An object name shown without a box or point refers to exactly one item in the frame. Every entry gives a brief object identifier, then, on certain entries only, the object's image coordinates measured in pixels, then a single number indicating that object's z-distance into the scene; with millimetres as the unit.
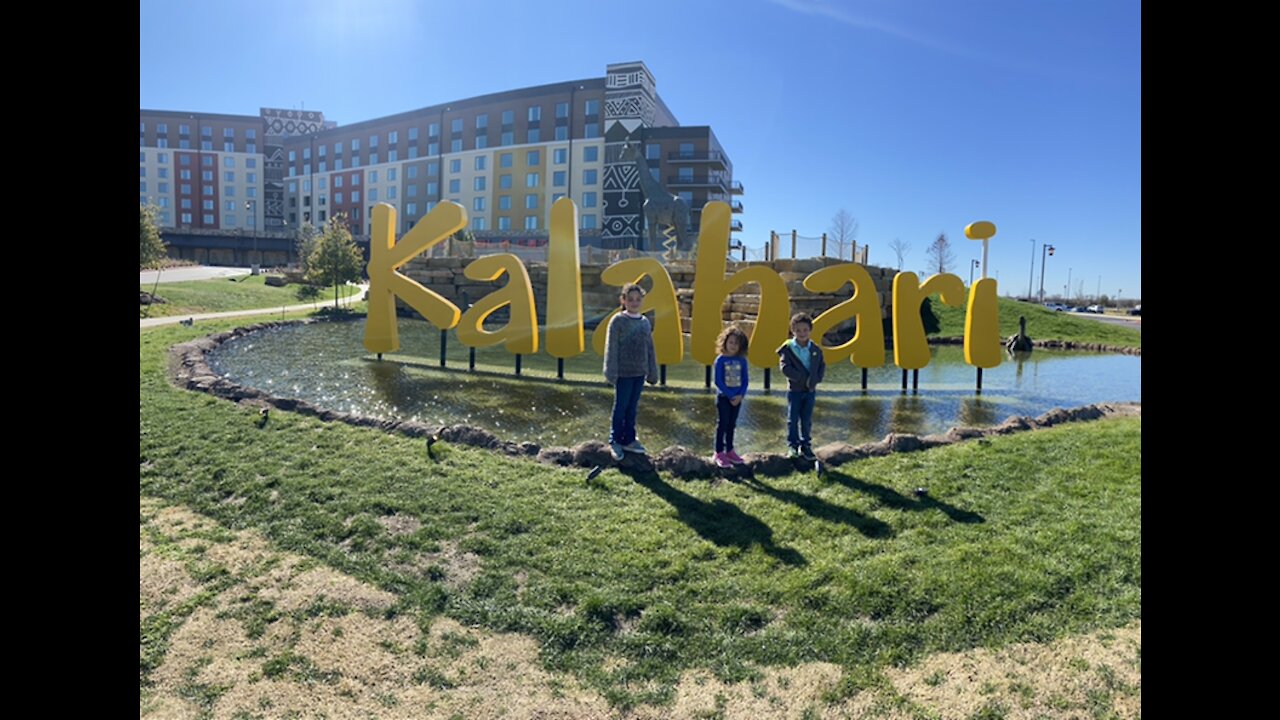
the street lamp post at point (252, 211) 83744
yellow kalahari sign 12453
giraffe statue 32625
